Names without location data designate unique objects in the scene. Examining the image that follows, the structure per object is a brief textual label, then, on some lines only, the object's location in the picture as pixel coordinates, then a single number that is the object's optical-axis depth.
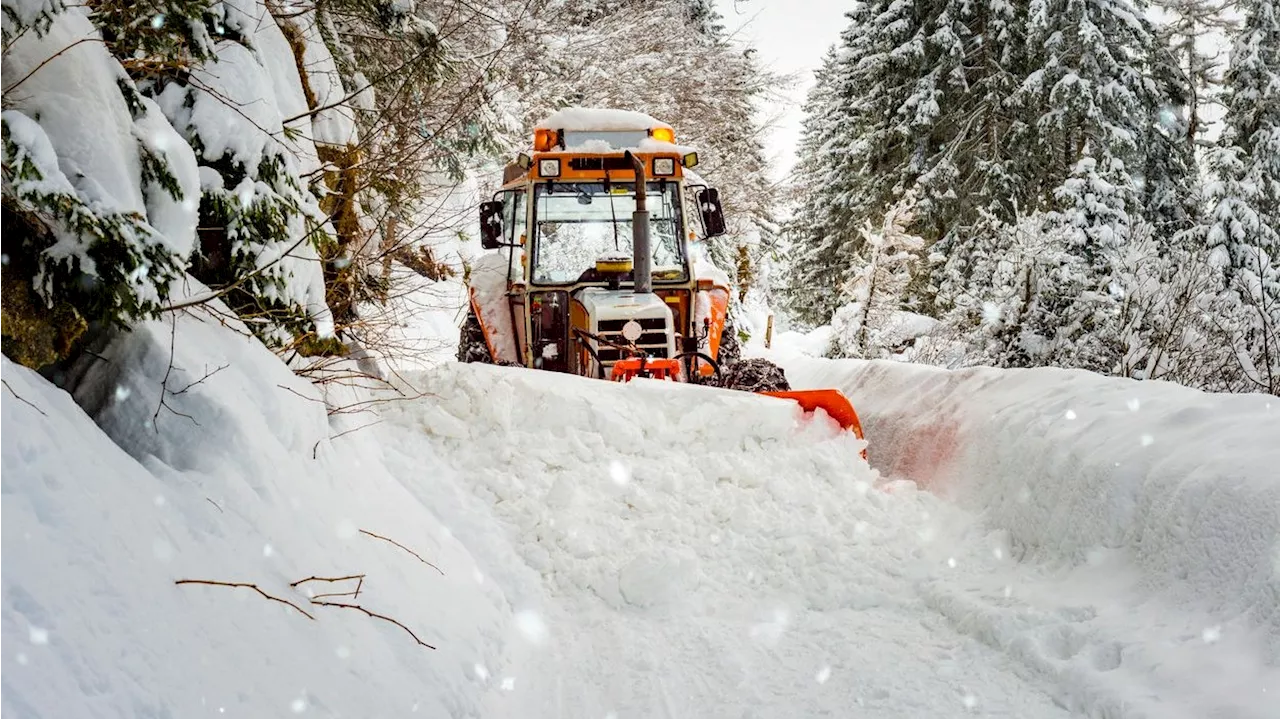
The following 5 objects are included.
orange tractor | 7.62
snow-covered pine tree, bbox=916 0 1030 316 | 18.58
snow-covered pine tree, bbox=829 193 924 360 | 16.58
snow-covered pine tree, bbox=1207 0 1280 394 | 16.19
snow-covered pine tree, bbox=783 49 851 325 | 24.55
